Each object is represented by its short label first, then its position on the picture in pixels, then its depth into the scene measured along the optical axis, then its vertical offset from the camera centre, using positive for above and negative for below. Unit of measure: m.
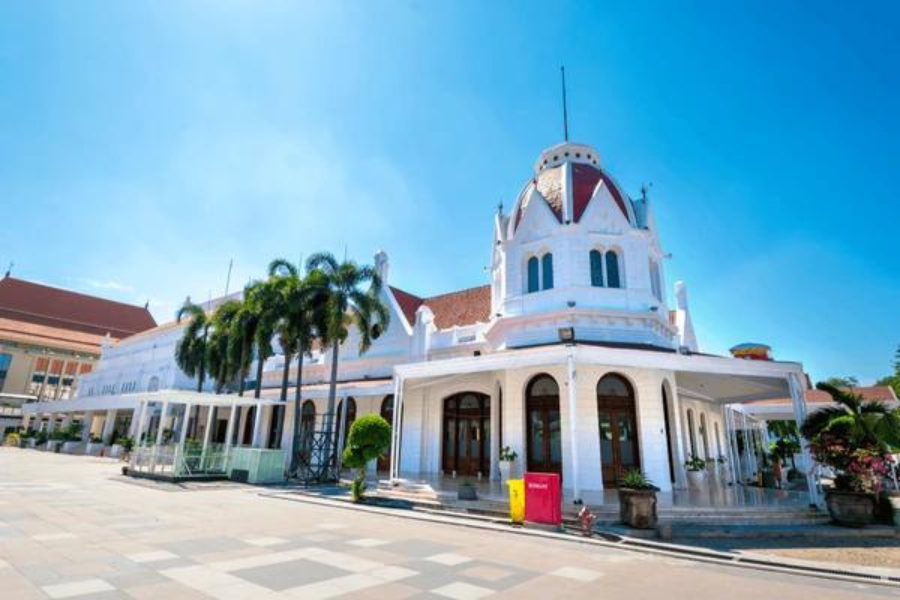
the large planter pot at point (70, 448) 34.78 -1.34
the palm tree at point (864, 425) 11.18 +0.57
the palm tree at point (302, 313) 20.56 +5.24
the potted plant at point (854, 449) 10.61 +0.01
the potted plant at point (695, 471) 15.32 -0.82
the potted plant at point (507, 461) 15.45 -0.67
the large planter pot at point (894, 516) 10.53 -1.49
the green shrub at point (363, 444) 14.07 -0.21
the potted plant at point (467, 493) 12.55 -1.39
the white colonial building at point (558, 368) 14.51 +2.27
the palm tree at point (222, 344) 25.73 +4.87
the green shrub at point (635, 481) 9.95 -0.79
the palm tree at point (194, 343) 29.22 +5.45
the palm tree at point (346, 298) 20.03 +5.93
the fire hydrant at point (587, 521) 9.39 -1.54
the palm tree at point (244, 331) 23.34 +4.96
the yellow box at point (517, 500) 10.40 -1.29
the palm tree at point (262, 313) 21.86 +5.60
